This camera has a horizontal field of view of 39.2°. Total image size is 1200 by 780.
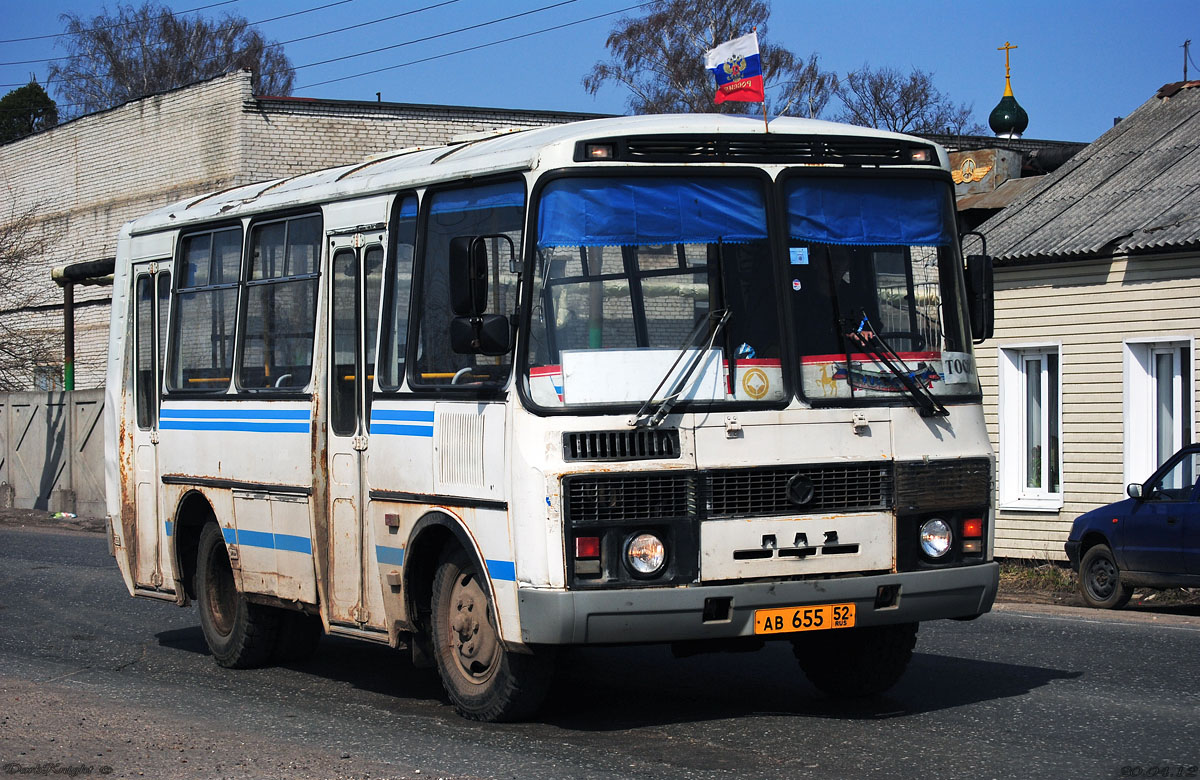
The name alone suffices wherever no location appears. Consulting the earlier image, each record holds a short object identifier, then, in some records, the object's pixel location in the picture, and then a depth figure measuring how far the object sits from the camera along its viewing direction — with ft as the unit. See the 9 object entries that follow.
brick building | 114.42
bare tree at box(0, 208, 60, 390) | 119.24
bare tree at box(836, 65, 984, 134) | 187.42
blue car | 48.32
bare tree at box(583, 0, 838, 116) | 157.38
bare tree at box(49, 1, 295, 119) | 205.46
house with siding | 62.59
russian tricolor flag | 29.53
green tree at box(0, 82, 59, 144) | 253.44
